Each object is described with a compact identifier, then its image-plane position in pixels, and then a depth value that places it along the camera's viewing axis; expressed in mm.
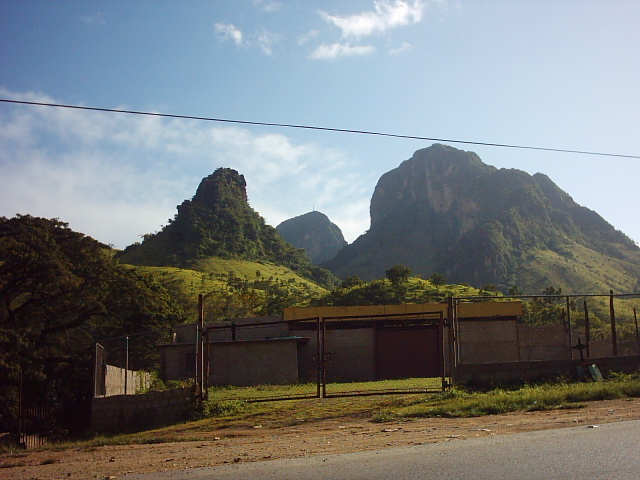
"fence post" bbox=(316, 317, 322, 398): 13636
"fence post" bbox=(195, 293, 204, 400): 12711
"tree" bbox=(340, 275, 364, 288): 63375
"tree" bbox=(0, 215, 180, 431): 19344
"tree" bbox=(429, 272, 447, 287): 62125
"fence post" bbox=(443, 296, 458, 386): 13198
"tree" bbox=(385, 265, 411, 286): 58281
